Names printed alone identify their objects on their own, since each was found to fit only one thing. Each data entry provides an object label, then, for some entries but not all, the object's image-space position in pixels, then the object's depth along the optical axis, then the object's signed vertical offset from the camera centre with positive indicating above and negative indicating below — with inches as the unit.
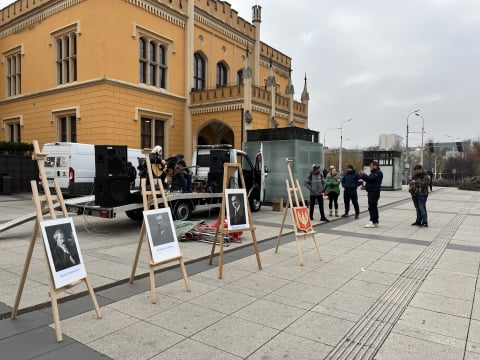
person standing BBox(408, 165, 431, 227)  420.2 -23.3
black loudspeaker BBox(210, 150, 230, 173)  456.1 +8.0
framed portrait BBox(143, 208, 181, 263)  184.9 -35.4
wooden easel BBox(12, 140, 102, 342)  149.3 -17.2
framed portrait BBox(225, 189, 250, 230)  233.0 -27.0
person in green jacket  507.9 -22.6
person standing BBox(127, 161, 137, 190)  408.2 -5.6
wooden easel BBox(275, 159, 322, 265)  265.0 -47.3
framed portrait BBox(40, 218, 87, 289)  143.3 -35.0
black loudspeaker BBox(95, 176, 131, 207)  329.7 -21.9
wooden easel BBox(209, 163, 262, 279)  220.2 -30.0
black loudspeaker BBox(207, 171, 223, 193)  452.8 -18.1
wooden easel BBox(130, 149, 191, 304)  176.9 -39.8
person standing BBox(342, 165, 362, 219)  480.7 -19.6
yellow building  700.7 +194.8
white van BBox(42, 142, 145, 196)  516.1 -1.0
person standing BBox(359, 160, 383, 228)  420.8 -23.9
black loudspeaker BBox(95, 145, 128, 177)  326.6 +5.7
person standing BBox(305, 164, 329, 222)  455.2 -21.9
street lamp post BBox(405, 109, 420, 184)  1684.1 +4.1
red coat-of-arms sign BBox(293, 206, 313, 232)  270.5 -37.6
